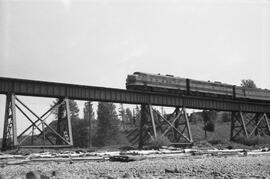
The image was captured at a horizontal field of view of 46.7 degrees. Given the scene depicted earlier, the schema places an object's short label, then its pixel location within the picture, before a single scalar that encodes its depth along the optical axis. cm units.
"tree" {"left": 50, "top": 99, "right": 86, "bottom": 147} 5603
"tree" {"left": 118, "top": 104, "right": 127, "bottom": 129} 10418
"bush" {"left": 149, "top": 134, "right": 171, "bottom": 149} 2840
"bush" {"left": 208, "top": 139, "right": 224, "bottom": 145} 3956
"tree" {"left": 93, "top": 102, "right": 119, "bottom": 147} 5581
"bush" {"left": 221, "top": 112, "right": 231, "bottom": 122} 7882
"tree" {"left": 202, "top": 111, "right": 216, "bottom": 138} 6388
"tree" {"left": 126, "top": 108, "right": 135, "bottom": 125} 11496
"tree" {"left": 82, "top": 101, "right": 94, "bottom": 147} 5313
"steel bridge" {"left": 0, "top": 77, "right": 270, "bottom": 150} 2465
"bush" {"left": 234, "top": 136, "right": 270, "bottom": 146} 3736
